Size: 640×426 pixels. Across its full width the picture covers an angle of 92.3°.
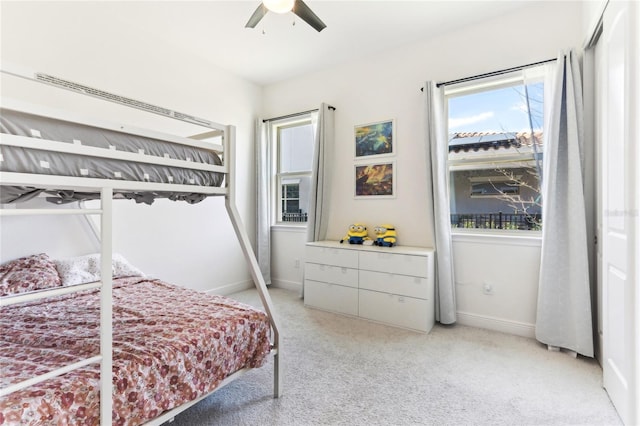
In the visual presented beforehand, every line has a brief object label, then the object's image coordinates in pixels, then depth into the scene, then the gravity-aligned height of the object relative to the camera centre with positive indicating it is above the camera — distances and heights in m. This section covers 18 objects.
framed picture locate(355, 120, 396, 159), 3.34 +0.84
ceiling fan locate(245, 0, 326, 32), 1.85 +1.32
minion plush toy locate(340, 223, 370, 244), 3.36 -0.23
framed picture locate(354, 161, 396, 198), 3.35 +0.38
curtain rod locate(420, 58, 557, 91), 2.53 +1.23
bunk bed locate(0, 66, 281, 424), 1.03 -0.55
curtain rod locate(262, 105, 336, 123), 3.77 +1.28
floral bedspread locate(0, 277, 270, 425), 1.06 -0.58
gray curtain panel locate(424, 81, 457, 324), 2.84 +0.07
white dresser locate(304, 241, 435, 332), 2.76 -0.68
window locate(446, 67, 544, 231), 2.66 +0.56
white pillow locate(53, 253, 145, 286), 2.25 -0.42
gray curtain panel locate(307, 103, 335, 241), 3.64 +0.44
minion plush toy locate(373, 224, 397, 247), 3.15 -0.24
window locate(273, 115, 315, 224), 4.09 +0.63
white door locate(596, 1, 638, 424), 1.48 +0.04
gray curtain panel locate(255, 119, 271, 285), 4.12 +0.22
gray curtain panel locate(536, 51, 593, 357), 2.25 -0.11
